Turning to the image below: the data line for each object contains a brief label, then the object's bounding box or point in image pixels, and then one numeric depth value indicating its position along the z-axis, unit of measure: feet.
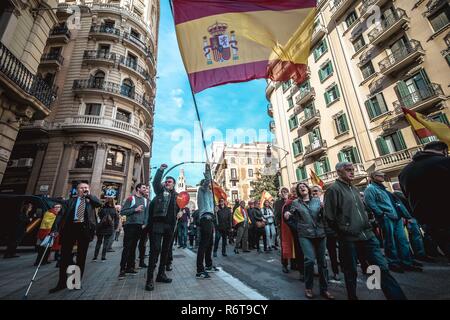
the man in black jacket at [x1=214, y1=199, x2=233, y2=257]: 25.67
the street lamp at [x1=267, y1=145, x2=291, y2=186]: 94.00
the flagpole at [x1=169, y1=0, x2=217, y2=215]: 12.69
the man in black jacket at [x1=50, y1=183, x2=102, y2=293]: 12.74
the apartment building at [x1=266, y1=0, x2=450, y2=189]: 46.44
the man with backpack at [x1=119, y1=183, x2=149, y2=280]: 15.15
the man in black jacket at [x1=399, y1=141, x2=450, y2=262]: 7.58
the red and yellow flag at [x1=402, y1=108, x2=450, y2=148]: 15.64
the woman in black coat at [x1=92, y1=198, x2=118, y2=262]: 22.44
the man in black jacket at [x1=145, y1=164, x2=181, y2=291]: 13.12
